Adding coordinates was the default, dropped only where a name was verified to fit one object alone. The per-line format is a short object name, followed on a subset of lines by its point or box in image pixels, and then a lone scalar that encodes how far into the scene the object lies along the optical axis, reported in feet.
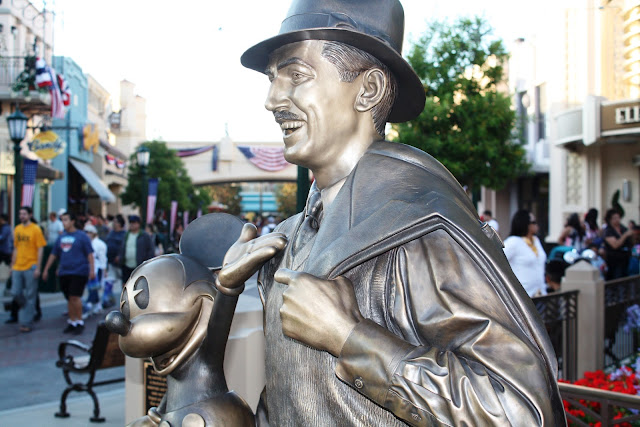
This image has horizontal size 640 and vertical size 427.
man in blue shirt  31.37
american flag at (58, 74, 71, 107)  65.72
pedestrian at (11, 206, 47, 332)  32.96
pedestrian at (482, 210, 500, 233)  44.55
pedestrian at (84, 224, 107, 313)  36.19
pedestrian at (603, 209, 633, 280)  31.60
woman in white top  22.98
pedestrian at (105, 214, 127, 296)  40.75
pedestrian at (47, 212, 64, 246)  47.73
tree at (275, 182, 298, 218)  220.02
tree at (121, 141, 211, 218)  106.52
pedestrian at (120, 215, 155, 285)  35.27
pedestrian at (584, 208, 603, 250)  34.67
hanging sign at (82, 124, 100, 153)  101.19
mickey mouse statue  6.63
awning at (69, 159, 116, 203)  97.72
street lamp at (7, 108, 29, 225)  38.91
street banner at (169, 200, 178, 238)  84.43
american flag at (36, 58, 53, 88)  59.11
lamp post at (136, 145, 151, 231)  56.03
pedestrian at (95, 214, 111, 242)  58.84
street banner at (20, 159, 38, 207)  45.97
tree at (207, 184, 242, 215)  235.81
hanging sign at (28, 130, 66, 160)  60.80
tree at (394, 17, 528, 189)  60.90
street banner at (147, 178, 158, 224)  62.28
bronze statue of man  4.04
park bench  18.72
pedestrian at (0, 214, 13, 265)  44.21
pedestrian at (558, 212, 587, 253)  35.86
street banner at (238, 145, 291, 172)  149.89
